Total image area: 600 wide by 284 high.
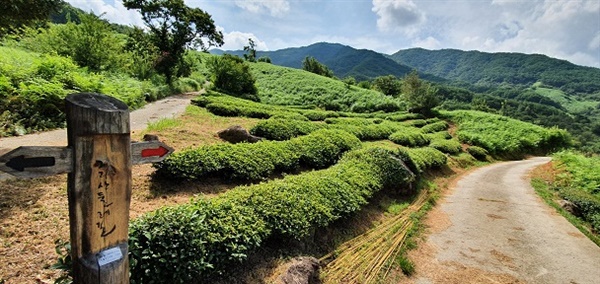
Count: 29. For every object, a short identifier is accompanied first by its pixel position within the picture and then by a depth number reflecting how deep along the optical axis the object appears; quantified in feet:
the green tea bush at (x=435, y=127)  86.47
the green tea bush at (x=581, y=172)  43.81
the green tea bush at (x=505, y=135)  83.15
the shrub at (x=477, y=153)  73.99
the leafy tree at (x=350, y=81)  179.06
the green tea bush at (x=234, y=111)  55.14
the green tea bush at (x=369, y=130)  56.56
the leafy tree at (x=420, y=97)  106.93
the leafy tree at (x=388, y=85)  172.96
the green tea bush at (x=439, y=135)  74.51
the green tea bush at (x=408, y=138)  60.64
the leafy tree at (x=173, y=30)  89.61
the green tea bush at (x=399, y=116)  93.72
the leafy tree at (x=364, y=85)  160.19
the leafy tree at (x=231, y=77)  98.48
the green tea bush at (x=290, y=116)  53.91
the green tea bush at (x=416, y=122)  89.73
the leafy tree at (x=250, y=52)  205.36
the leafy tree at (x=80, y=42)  54.29
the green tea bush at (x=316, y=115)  71.82
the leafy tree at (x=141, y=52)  73.36
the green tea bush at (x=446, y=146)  62.95
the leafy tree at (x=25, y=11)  24.27
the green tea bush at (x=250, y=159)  21.97
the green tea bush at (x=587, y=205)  31.12
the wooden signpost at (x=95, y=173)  6.04
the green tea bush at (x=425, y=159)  39.75
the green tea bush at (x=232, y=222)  11.51
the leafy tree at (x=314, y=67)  193.77
